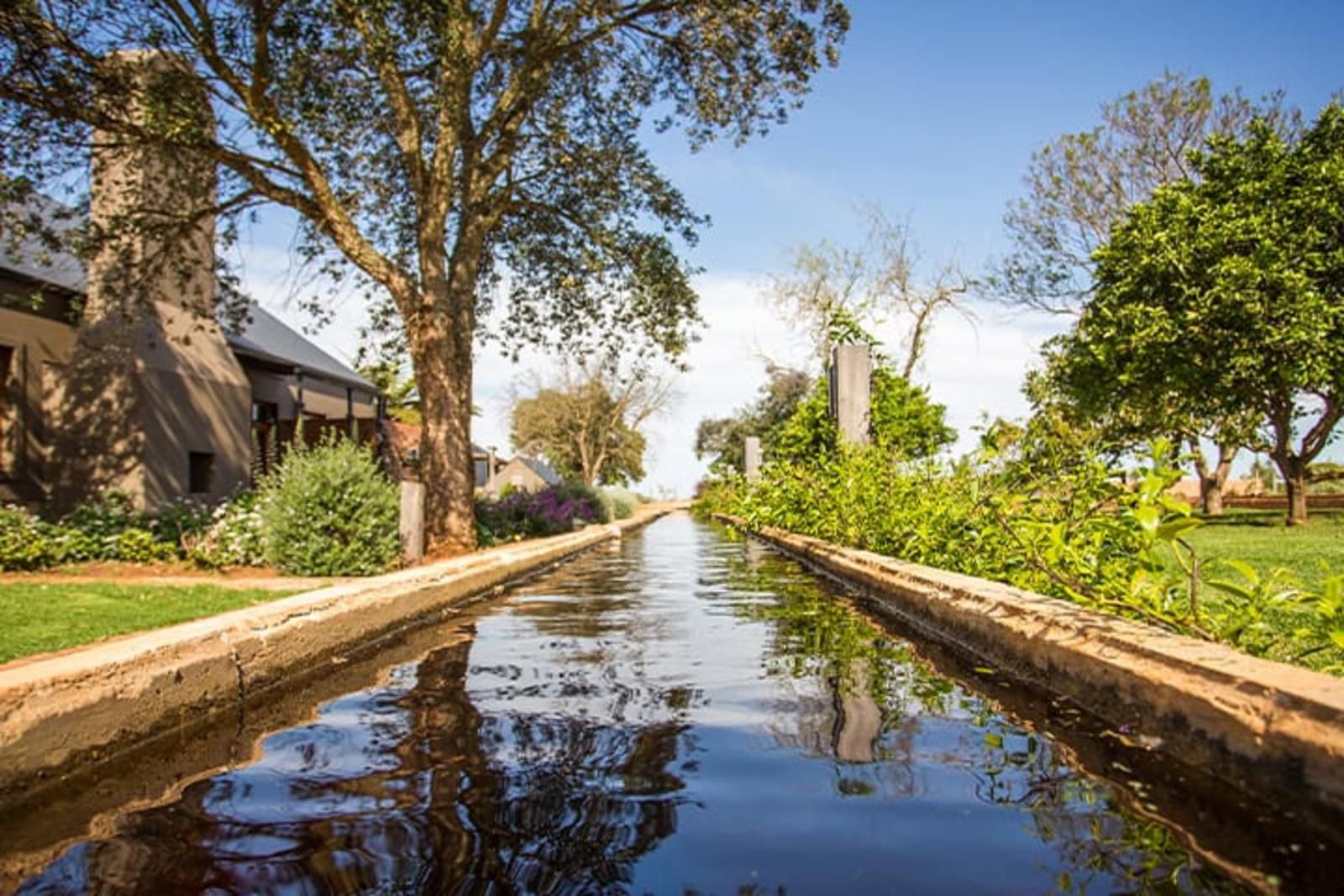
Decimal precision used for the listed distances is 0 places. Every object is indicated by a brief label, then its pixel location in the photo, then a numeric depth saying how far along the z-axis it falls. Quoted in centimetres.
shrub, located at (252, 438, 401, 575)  917
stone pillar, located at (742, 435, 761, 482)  2795
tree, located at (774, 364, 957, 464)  1583
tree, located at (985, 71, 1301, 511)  2323
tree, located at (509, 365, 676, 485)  6069
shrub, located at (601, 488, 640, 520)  3260
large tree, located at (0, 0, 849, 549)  1031
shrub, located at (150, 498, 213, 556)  1094
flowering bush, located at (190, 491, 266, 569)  1022
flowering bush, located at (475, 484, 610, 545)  1698
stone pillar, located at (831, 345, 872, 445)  1413
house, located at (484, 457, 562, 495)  5459
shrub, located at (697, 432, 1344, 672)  379
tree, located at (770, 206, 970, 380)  3244
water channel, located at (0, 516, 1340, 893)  225
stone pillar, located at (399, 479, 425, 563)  1000
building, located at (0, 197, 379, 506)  1389
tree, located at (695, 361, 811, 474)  4006
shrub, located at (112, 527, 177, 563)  1060
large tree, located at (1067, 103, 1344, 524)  1762
